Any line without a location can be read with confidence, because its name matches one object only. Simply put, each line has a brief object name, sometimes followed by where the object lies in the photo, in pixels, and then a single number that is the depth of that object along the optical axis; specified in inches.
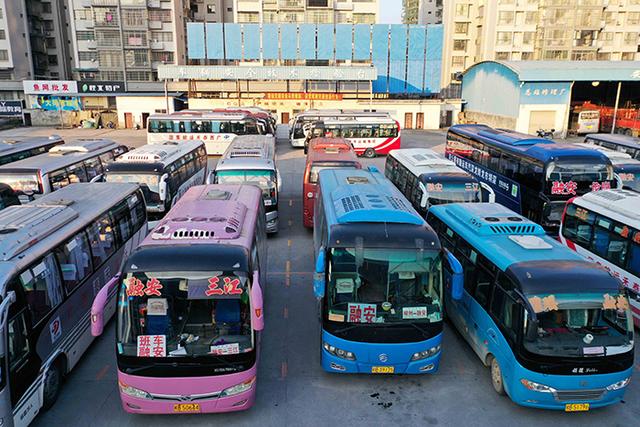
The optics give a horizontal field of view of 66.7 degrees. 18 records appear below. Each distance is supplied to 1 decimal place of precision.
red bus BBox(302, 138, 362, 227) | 626.8
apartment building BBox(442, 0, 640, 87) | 2311.8
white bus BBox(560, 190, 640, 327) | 396.2
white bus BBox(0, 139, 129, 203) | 598.3
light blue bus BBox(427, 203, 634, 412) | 276.8
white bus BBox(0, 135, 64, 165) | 789.2
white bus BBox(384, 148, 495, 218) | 555.8
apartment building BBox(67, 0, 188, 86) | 2186.3
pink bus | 261.0
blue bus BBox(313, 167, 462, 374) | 300.7
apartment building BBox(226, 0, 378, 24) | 2416.3
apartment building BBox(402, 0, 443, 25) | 3582.7
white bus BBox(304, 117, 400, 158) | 1289.4
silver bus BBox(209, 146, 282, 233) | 599.2
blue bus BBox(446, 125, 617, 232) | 578.2
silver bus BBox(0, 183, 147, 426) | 254.2
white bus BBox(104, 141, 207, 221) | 586.2
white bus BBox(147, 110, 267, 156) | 1277.1
